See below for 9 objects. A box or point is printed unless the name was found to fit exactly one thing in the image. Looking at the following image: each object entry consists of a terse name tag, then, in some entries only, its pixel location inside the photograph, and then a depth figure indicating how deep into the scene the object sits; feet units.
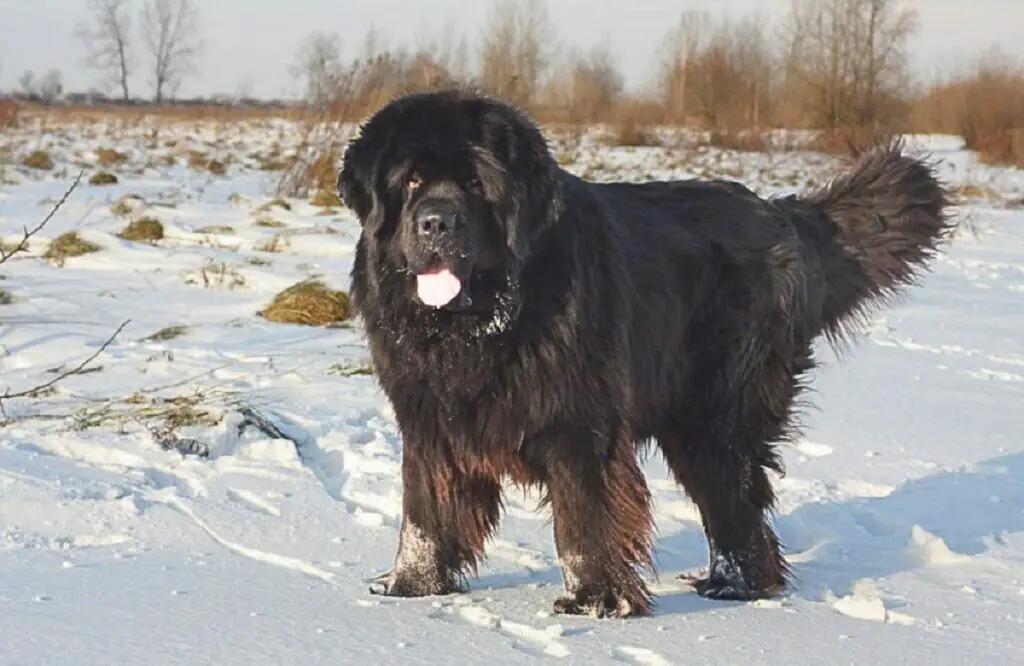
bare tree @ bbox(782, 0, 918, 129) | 100.32
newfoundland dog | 10.34
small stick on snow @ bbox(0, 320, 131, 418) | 15.44
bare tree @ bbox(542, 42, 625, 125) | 107.24
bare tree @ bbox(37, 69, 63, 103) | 160.25
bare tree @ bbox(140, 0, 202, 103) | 224.94
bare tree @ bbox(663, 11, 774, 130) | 103.15
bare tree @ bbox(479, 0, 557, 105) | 109.81
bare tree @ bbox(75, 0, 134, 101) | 220.64
